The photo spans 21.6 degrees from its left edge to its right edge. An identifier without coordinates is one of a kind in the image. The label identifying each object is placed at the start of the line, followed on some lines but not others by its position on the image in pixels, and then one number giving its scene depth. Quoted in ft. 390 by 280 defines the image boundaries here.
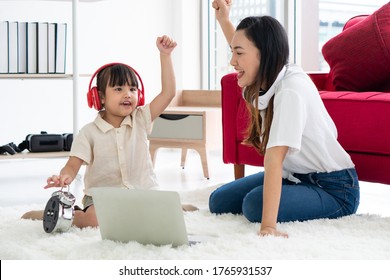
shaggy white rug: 7.72
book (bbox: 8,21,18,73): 16.73
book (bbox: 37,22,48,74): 16.92
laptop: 8.02
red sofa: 10.95
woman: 8.91
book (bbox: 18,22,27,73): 16.81
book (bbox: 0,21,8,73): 16.63
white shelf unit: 16.73
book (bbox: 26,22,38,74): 16.88
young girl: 10.46
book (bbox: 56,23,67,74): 17.10
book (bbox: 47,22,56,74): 16.99
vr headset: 16.67
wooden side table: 16.74
